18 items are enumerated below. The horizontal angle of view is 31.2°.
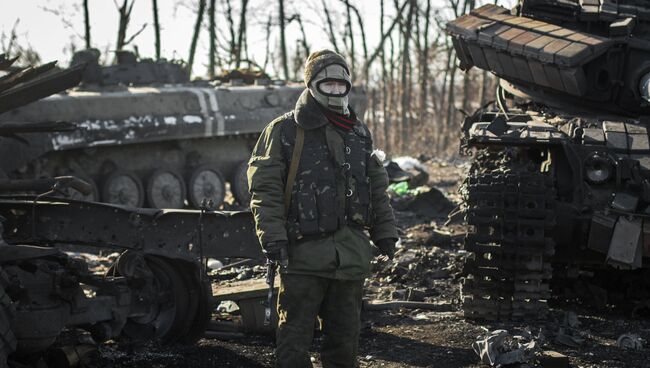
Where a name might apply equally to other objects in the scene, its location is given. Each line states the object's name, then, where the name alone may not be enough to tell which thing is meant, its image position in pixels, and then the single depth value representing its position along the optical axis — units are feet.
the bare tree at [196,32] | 89.10
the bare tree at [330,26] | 110.32
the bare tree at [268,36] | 102.48
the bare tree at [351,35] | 106.42
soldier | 18.74
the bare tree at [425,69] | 105.19
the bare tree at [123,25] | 76.89
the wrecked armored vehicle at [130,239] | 24.39
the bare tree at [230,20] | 97.81
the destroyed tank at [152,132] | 50.42
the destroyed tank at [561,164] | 28.02
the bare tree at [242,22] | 95.09
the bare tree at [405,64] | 103.45
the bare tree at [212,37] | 90.74
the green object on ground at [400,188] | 57.67
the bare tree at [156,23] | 83.46
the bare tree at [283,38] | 96.27
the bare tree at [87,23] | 78.12
